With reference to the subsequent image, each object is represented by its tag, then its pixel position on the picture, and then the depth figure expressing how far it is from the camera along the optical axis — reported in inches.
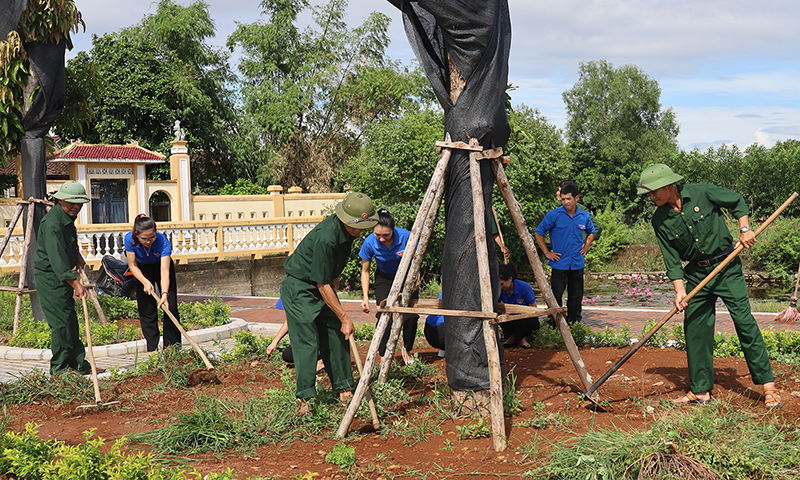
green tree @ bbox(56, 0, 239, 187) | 1139.3
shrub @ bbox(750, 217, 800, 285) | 709.9
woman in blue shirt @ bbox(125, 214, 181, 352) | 281.7
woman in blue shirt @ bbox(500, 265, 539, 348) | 277.7
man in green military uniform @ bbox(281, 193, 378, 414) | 193.5
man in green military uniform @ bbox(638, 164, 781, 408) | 195.0
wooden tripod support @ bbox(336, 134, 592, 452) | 174.9
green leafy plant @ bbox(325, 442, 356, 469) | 159.9
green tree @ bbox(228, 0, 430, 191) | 1208.8
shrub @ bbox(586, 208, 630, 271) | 848.9
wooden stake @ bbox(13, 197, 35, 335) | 345.1
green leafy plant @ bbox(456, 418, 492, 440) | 175.9
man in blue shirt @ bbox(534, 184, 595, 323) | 307.3
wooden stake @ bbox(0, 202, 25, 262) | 349.3
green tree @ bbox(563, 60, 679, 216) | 1448.1
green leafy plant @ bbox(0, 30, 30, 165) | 362.0
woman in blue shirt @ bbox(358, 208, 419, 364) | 260.4
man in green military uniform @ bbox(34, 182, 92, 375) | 259.6
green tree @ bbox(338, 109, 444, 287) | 604.7
